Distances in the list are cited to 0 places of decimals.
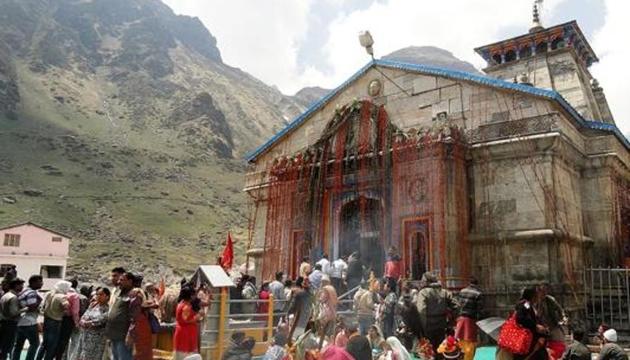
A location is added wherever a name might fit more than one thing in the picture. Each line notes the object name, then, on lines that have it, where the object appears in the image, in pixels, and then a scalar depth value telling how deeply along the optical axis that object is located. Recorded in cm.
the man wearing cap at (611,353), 711
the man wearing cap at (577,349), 735
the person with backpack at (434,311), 1002
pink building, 4119
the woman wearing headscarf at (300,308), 1023
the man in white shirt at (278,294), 1227
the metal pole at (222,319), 945
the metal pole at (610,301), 1281
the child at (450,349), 938
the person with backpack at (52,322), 896
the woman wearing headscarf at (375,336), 833
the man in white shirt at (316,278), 1288
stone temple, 1352
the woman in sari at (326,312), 891
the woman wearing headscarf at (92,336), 788
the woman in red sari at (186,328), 786
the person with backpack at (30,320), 908
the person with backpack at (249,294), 1196
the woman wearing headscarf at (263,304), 1131
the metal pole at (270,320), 1091
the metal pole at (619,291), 1272
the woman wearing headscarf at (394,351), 697
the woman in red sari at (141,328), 768
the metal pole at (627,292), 1252
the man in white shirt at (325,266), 1399
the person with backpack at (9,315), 882
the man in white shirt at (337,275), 1395
